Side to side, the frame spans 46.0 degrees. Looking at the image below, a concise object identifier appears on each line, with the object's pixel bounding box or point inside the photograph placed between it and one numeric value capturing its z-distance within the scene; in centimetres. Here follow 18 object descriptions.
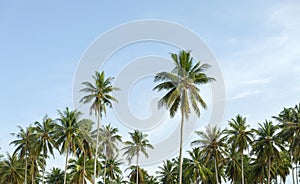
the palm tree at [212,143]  6322
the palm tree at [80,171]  6686
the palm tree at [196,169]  7238
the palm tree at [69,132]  5581
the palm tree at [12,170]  6969
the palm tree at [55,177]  8225
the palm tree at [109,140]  6619
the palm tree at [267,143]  5938
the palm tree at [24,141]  6331
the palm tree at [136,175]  7918
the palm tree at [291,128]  5391
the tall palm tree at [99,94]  4972
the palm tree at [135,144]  7281
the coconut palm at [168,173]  8338
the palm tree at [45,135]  6028
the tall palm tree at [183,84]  3597
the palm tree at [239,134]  6041
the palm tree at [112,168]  8038
